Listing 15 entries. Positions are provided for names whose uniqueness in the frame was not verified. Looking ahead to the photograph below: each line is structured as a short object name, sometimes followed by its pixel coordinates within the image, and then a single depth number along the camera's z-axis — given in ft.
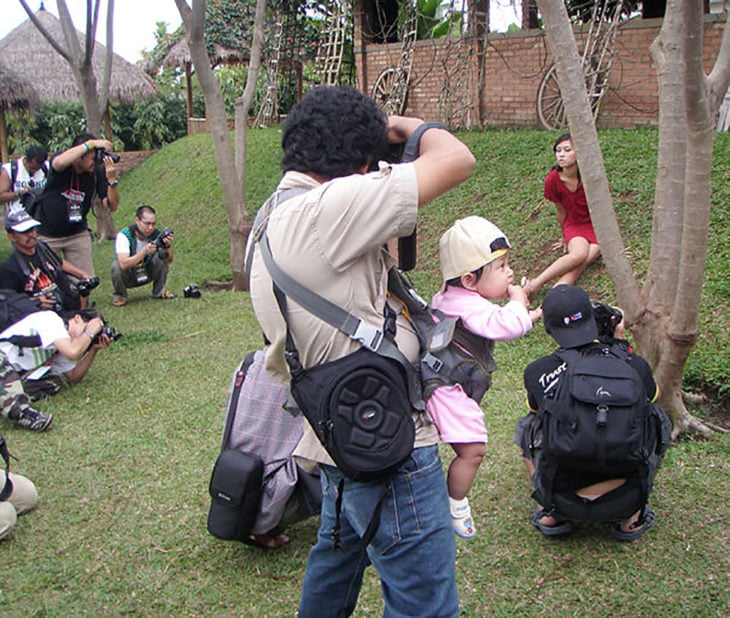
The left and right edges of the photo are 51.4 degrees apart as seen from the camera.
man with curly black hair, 6.00
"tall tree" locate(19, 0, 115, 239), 37.64
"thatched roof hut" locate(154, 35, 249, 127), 66.23
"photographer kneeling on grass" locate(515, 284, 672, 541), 9.57
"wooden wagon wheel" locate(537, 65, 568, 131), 35.50
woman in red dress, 21.31
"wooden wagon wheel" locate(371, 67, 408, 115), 43.27
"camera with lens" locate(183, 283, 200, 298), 28.94
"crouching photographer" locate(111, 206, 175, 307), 28.04
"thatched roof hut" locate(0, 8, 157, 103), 60.85
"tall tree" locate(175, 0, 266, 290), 25.77
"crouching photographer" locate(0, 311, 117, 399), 17.53
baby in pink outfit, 7.37
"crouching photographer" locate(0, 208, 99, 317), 19.70
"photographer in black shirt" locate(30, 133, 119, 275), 24.03
